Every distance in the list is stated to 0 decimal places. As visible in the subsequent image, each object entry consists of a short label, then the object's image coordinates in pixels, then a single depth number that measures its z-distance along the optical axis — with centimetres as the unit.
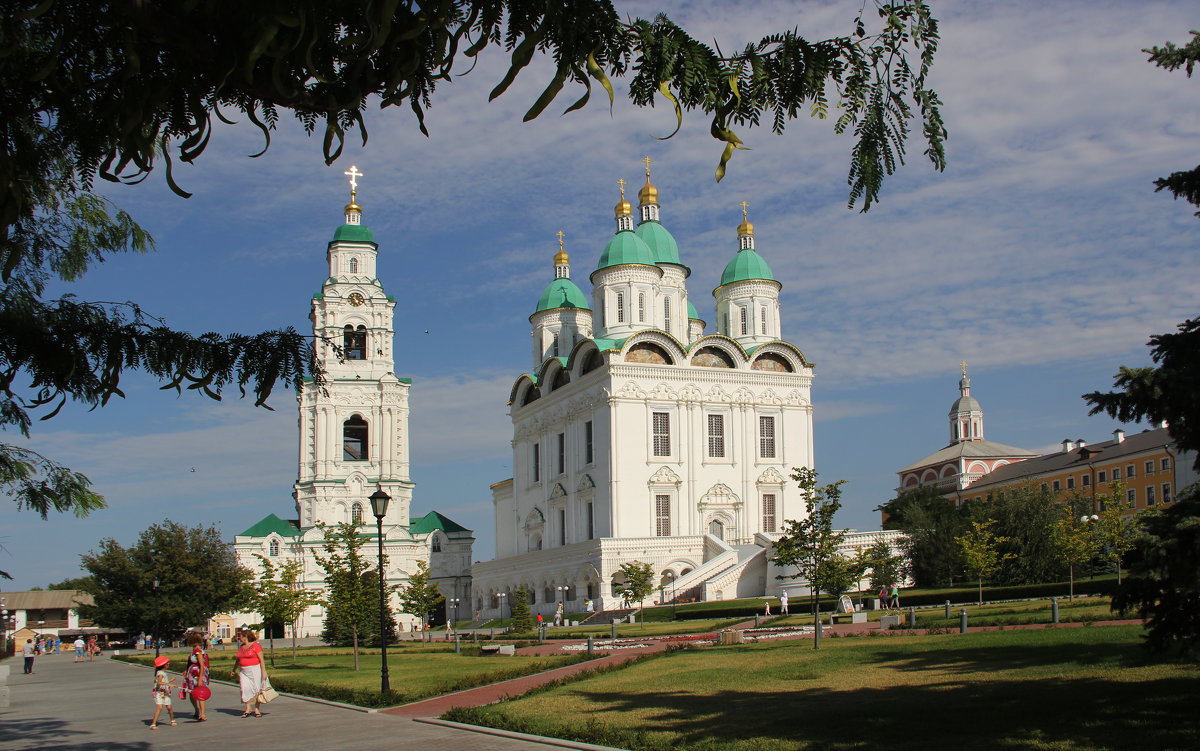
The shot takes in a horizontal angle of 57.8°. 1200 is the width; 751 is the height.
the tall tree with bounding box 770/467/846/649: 2416
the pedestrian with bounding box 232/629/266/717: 1647
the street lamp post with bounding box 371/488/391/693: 1887
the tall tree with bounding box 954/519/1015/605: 3450
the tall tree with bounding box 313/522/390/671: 2802
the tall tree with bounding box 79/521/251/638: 5272
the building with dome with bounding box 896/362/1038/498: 9950
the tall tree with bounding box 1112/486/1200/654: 895
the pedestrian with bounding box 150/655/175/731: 1589
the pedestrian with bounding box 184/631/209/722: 1641
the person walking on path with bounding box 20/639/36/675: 3569
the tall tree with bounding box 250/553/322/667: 3291
